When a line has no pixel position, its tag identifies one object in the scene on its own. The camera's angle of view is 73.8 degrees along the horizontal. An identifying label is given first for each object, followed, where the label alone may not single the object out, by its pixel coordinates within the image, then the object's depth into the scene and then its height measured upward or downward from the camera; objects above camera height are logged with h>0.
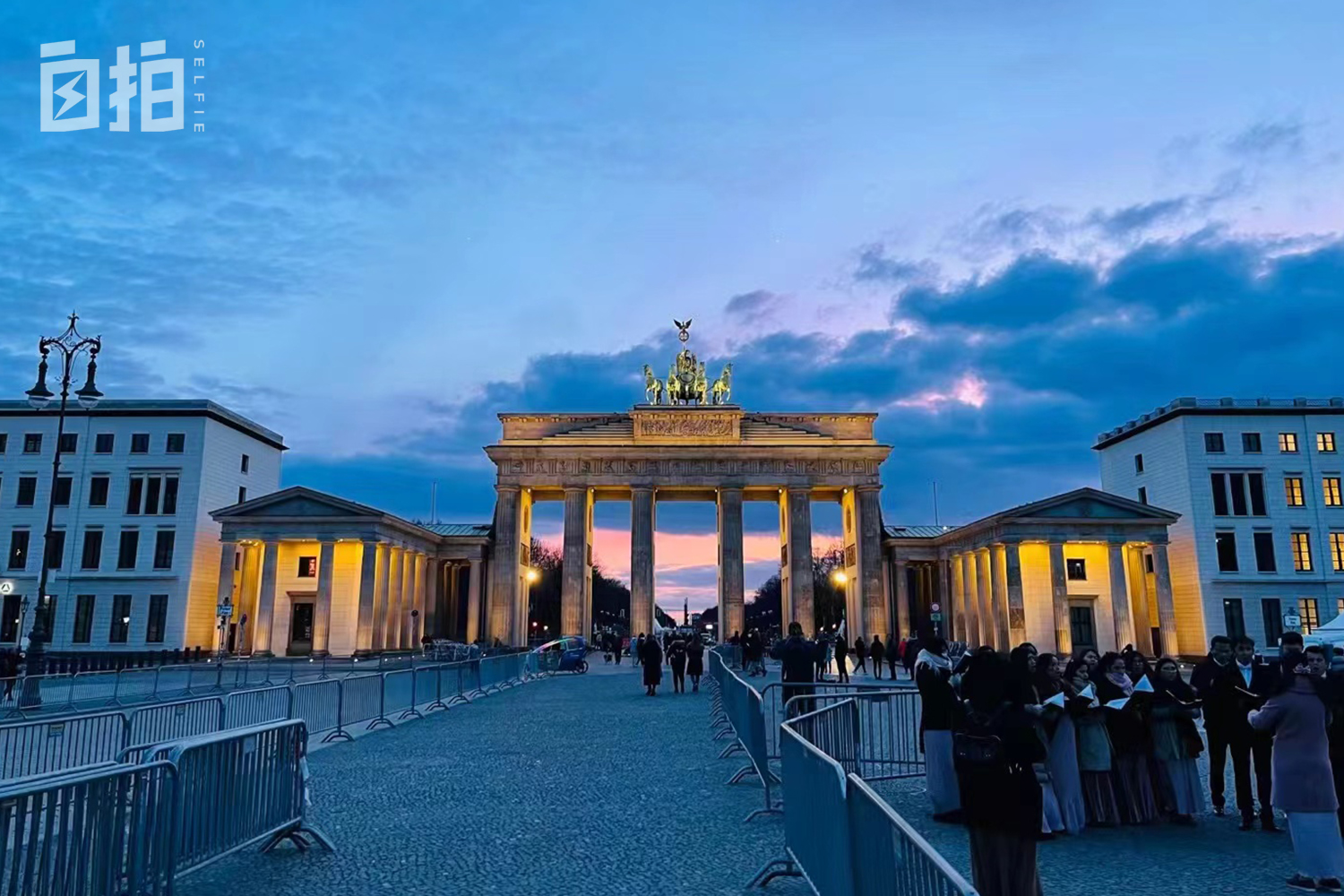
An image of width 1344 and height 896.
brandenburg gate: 63.72 +10.10
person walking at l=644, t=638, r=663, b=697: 28.31 -1.50
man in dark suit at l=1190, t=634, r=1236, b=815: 10.62 -1.09
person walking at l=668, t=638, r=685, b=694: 30.23 -1.64
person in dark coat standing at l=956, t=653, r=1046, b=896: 5.79 -1.16
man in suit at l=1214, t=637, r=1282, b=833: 9.96 -1.16
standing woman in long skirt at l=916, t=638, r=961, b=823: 10.20 -1.23
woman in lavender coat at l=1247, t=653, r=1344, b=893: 7.86 -1.44
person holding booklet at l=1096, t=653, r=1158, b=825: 10.30 -1.58
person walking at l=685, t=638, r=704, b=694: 31.34 -1.55
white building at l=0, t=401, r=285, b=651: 56.47 +6.28
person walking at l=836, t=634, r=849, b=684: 31.15 -1.40
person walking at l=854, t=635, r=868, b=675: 41.59 -1.58
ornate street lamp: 26.67 +6.95
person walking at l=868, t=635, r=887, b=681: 36.50 -1.49
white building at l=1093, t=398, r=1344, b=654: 54.66 +6.19
